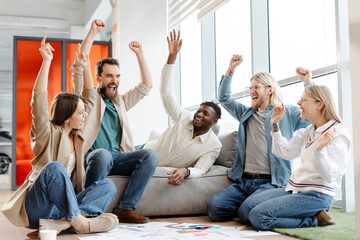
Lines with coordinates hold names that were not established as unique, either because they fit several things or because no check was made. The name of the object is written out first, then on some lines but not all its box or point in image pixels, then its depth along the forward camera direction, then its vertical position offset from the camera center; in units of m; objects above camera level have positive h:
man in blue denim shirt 2.91 -0.05
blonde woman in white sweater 2.38 -0.18
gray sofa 3.10 -0.32
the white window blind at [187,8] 4.29 +1.53
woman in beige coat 2.27 -0.17
